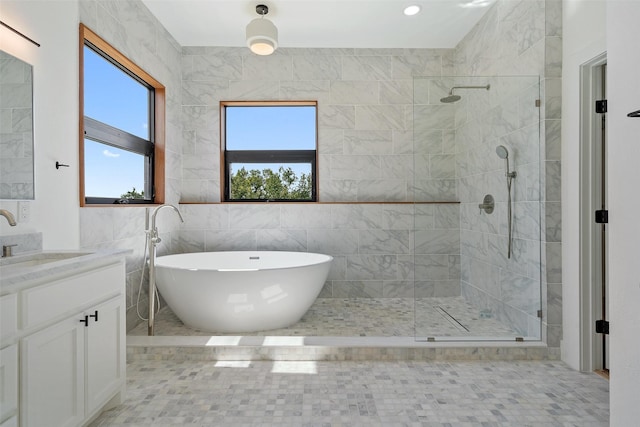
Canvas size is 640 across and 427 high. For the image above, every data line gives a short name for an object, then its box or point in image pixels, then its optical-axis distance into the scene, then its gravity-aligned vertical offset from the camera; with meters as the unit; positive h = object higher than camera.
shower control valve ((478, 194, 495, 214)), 2.68 +0.06
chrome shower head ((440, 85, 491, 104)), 2.73 +0.87
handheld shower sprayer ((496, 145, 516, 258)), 2.58 +0.19
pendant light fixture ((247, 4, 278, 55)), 2.97 +1.48
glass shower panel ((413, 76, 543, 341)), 2.51 +0.02
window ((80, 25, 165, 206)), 2.46 +0.68
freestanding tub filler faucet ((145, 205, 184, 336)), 2.63 -0.40
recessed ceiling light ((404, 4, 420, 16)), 3.08 +1.77
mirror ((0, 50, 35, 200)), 1.68 +0.41
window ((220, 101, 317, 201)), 3.95 +0.66
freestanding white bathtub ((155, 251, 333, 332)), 2.53 -0.60
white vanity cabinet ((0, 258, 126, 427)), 1.25 -0.54
